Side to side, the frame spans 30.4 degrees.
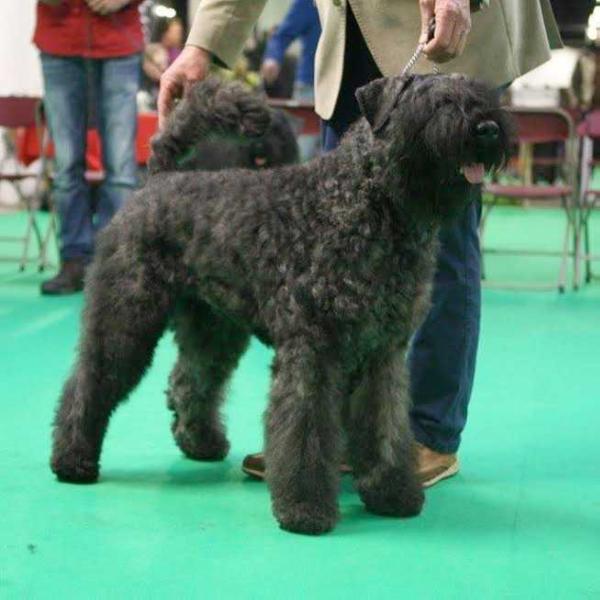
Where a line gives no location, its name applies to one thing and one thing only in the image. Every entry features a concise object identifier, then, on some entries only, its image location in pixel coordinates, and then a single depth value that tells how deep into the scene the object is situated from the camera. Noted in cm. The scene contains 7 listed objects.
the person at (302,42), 780
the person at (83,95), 532
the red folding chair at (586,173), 611
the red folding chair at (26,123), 614
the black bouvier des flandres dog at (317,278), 218
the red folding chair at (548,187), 610
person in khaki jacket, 258
